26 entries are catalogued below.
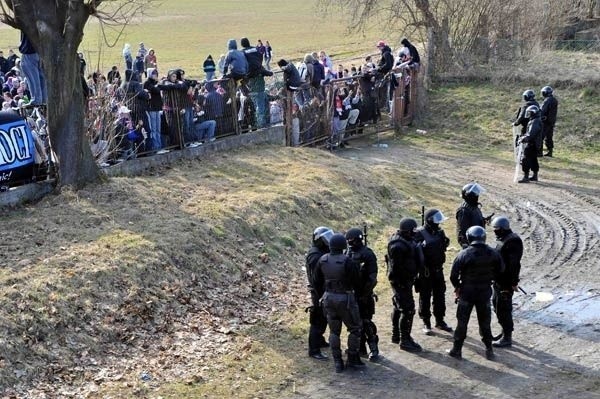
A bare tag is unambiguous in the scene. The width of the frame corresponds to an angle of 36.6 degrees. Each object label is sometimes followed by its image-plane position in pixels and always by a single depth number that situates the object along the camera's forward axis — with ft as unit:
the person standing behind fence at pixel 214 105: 66.13
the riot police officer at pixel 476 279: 38.04
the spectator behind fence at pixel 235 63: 68.18
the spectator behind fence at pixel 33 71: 53.31
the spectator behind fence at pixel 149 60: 102.11
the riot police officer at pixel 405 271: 39.24
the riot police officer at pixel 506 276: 40.47
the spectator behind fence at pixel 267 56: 124.16
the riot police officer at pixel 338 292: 36.50
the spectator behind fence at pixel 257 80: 69.62
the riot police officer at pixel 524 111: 70.85
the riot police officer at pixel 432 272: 41.09
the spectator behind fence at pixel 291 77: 73.51
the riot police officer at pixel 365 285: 37.91
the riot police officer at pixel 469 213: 44.57
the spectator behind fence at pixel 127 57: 93.62
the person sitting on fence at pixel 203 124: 65.36
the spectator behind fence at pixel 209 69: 91.97
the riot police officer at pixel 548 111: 76.41
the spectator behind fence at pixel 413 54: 90.02
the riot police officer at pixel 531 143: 69.31
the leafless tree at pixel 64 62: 49.73
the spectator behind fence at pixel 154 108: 60.69
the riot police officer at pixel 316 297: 38.27
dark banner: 49.08
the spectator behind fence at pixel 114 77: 60.29
